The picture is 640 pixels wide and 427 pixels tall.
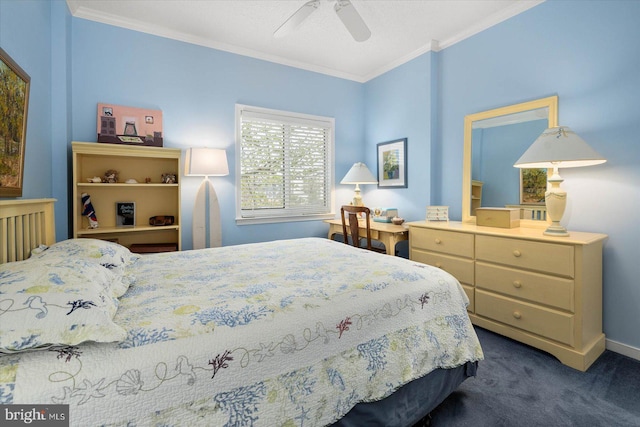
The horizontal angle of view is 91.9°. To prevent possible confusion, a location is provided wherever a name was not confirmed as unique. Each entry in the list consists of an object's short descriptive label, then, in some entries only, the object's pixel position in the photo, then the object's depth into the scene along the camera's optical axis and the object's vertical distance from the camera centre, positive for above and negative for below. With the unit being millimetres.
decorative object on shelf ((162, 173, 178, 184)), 2967 +292
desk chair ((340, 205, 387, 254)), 3119 -218
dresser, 2004 -552
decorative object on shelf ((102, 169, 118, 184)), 2752 +283
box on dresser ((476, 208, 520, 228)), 2551 -76
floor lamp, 2982 +148
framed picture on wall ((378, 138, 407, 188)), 3812 +573
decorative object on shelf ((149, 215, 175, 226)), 2957 -113
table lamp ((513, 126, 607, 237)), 2057 +343
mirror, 2602 +536
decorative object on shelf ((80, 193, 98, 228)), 2666 -14
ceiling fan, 2098 +1355
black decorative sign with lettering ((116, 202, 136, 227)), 2883 -53
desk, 3100 -259
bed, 815 -423
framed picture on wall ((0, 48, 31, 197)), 1564 +468
